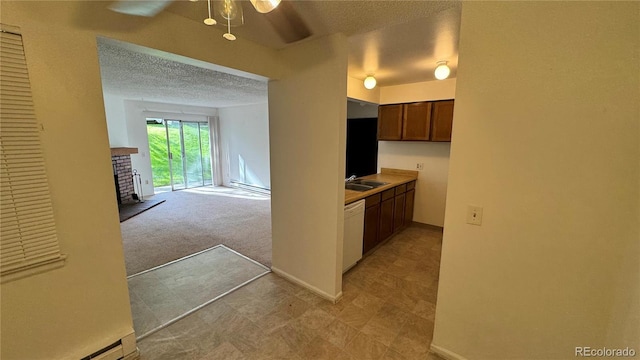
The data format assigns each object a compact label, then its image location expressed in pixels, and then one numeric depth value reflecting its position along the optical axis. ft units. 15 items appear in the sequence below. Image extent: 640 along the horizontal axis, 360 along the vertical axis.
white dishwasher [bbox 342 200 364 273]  8.77
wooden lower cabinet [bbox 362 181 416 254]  10.29
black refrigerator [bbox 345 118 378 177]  15.42
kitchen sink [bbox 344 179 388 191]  11.40
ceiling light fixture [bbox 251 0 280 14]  3.79
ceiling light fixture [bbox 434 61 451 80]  8.83
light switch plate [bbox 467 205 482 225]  5.04
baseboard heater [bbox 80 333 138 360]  5.31
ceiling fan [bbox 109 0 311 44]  3.81
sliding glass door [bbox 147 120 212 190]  22.24
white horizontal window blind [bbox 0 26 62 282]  4.00
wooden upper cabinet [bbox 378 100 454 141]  11.98
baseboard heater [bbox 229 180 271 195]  23.12
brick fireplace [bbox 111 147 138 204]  18.13
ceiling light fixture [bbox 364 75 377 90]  10.73
